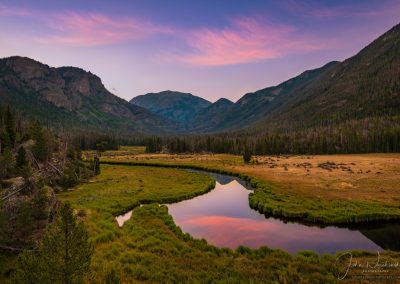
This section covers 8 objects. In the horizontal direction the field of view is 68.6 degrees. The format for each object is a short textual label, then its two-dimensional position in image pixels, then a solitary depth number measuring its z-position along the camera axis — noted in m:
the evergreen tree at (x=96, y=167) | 91.02
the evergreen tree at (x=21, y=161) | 47.38
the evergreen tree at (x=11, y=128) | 79.76
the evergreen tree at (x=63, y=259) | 14.93
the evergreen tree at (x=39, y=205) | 28.82
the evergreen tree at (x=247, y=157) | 120.05
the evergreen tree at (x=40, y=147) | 68.94
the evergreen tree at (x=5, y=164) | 40.25
